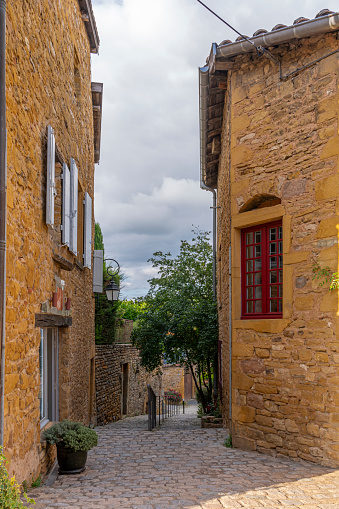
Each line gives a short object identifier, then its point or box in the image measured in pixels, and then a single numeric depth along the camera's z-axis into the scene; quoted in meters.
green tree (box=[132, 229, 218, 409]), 12.52
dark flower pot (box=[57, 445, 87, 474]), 5.37
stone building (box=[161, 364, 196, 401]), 24.40
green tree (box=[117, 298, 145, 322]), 19.33
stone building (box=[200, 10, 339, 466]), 5.68
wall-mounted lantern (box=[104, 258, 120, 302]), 11.74
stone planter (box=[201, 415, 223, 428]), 10.10
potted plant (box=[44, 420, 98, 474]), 5.32
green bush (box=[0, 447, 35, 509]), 2.59
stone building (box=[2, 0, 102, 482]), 4.03
